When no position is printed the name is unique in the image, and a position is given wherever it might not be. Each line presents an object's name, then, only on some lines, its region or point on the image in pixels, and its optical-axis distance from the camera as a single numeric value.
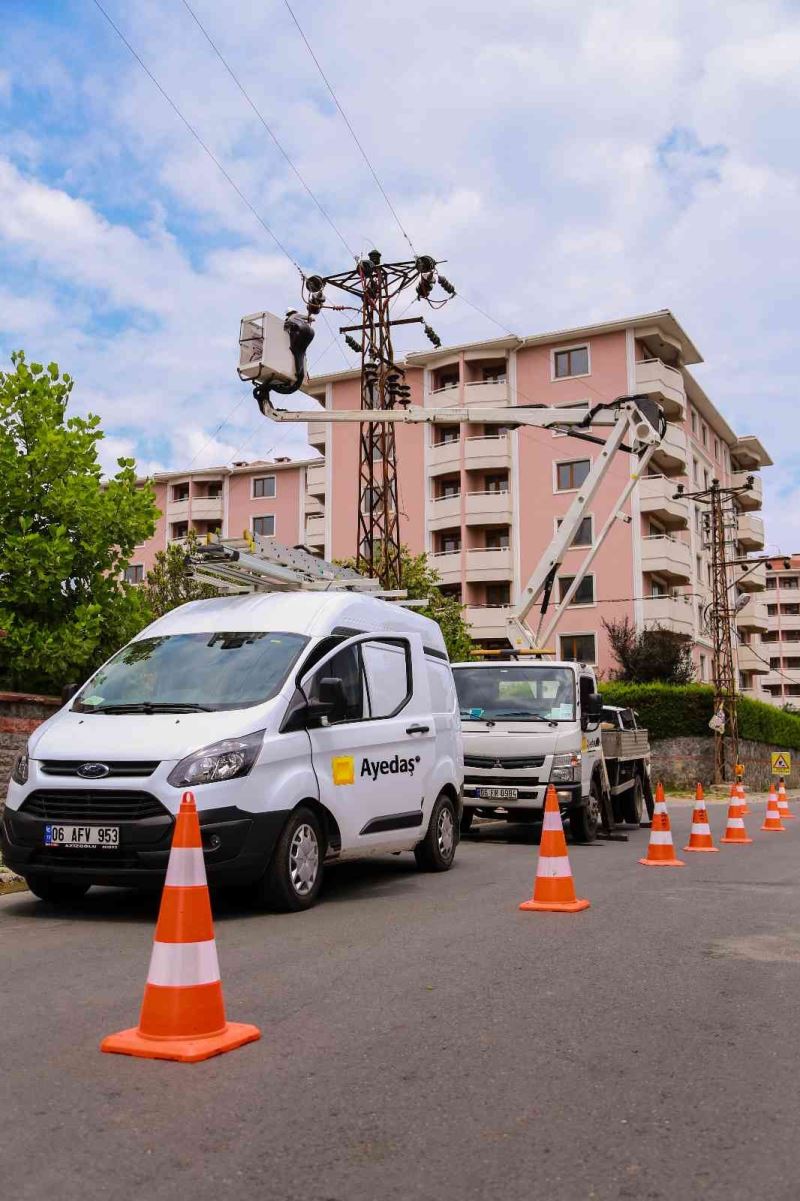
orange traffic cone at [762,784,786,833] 20.34
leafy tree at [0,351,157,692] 13.98
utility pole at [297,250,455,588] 28.72
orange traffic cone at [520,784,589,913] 8.43
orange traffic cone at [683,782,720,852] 14.16
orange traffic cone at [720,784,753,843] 16.52
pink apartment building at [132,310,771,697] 49.50
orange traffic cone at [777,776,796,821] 24.52
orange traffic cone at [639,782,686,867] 12.19
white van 7.59
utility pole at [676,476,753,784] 42.25
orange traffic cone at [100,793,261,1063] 4.49
